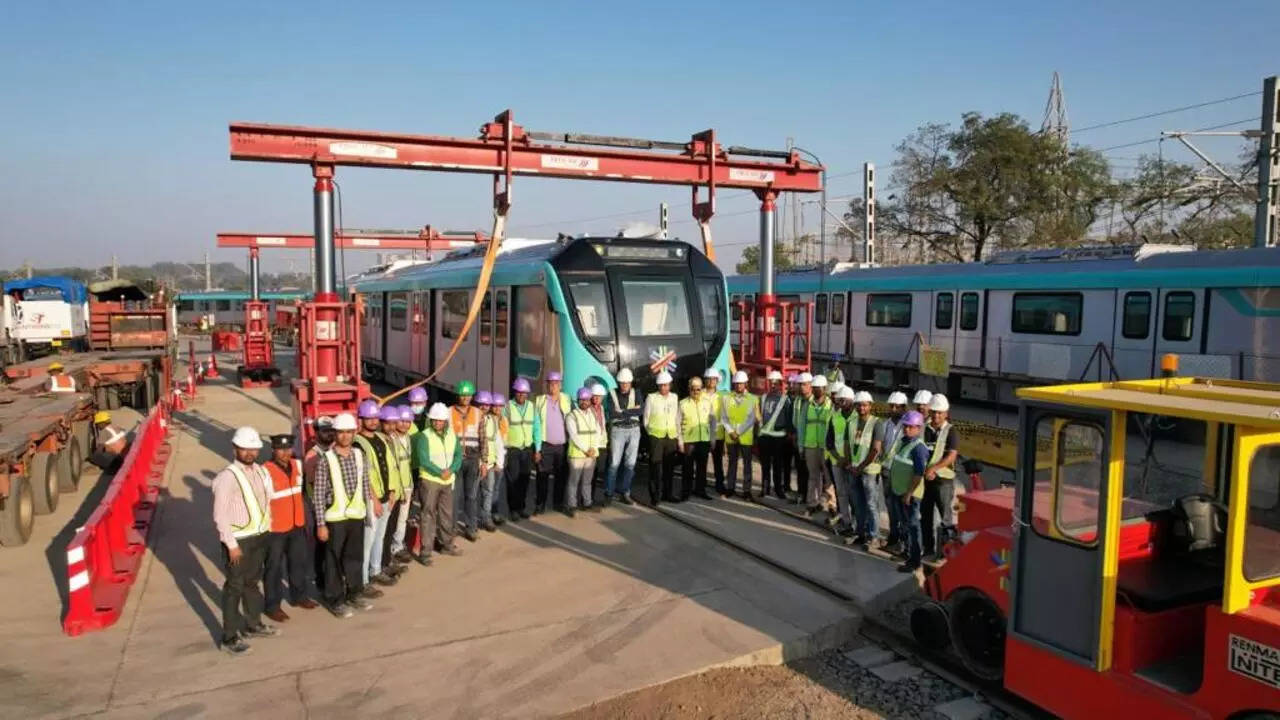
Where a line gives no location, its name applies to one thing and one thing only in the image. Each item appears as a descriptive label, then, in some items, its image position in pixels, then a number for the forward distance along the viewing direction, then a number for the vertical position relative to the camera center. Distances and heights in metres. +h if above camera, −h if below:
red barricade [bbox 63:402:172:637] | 6.60 -2.31
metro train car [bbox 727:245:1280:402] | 14.68 +0.04
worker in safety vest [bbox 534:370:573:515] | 9.65 -1.44
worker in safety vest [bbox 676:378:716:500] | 10.34 -1.50
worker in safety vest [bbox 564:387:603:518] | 9.71 -1.57
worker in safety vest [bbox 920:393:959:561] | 7.70 -1.49
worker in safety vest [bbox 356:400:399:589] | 7.25 -1.65
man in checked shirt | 6.81 -1.69
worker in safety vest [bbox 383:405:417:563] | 7.77 -1.59
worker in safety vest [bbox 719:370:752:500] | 10.38 -1.30
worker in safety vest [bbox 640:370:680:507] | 10.20 -1.44
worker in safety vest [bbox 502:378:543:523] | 9.47 -1.47
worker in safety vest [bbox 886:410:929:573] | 7.72 -1.47
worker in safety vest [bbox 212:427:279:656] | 6.17 -1.69
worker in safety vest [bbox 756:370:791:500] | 10.23 -1.51
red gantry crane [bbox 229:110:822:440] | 10.22 +2.04
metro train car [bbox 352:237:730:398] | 11.12 -0.05
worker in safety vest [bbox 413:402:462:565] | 8.04 -1.62
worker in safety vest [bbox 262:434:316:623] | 6.53 -1.75
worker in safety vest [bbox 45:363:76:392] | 14.02 -1.37
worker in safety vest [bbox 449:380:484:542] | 8.90 -1.55
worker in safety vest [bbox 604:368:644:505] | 10.27 -1.52
